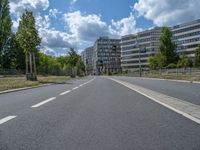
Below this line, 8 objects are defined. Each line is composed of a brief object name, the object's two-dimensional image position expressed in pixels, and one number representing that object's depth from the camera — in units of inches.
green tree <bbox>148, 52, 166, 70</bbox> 1899.0
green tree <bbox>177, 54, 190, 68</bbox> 1913.7
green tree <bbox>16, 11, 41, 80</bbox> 744.7
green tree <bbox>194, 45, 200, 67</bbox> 1885.9
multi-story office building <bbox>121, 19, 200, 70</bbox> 2683.0
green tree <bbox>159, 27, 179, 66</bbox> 1865.0
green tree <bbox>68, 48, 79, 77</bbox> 1969.7
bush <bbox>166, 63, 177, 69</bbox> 1782.3
